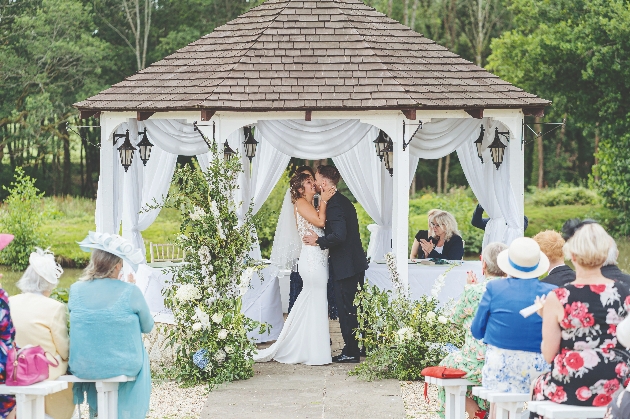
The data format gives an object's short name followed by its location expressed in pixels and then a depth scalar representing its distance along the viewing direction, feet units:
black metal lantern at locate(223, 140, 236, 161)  37.55
